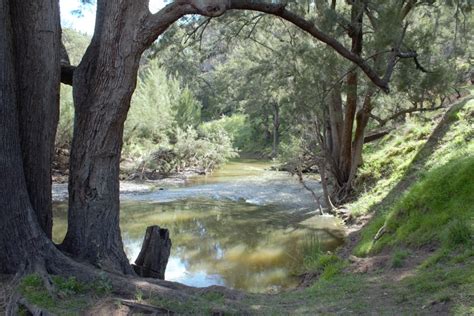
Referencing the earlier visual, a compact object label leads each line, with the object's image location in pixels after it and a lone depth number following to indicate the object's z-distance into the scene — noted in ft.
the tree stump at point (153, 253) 20.04
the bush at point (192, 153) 84.69
